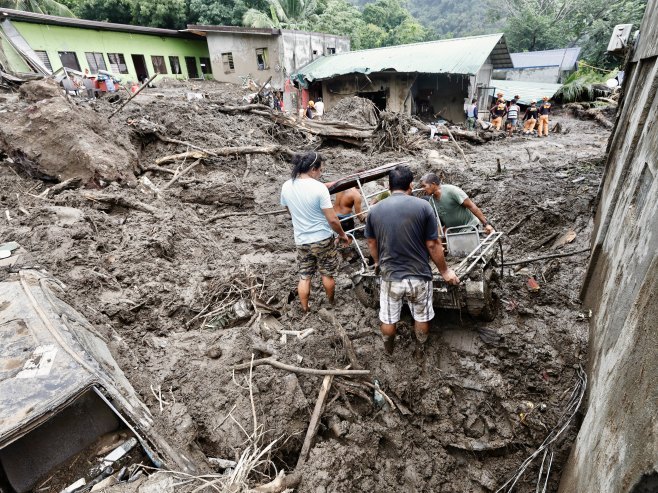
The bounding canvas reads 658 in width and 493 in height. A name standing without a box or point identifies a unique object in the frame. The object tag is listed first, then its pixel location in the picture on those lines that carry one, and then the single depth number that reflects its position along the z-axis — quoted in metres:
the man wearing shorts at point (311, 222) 4.09
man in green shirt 4.35
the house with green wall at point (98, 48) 16.81
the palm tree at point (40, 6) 21.98
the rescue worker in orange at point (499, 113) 16.84
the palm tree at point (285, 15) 25.00
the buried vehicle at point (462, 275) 3.67
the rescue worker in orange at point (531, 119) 16.02
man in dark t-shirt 3.28
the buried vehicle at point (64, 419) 2.26
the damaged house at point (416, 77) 17.56
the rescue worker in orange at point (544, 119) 15.65
